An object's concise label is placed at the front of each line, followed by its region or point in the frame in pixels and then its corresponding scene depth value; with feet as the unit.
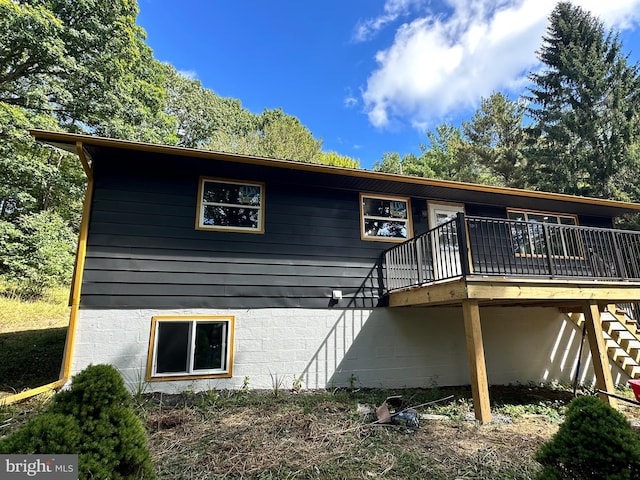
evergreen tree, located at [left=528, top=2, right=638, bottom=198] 47.21
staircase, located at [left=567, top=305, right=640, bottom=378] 22.81
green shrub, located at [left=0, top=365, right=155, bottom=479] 6.66
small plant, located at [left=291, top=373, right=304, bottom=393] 18.98
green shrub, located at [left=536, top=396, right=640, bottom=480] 6.84
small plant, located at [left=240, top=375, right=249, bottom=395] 18.09
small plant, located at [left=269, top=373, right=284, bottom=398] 18.62
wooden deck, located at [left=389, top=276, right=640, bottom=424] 15.39
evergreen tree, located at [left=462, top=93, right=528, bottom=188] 64.49
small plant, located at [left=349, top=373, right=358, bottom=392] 19.81
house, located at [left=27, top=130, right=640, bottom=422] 17.30
